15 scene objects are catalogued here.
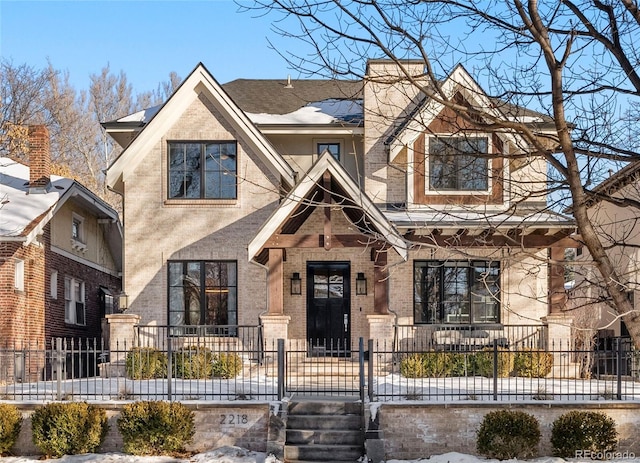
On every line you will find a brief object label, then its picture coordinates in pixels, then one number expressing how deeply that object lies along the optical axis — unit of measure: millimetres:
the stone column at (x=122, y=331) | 19969
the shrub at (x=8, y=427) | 14102
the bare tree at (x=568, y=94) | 7328
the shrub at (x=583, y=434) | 13750
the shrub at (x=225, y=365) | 18250
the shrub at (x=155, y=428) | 13961
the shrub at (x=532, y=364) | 18672
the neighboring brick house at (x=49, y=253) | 20719
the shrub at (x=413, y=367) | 18125
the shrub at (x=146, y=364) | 18250
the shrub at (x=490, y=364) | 18391
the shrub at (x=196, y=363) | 17969
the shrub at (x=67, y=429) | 14008
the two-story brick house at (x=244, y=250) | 21297
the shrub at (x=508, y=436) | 13680
